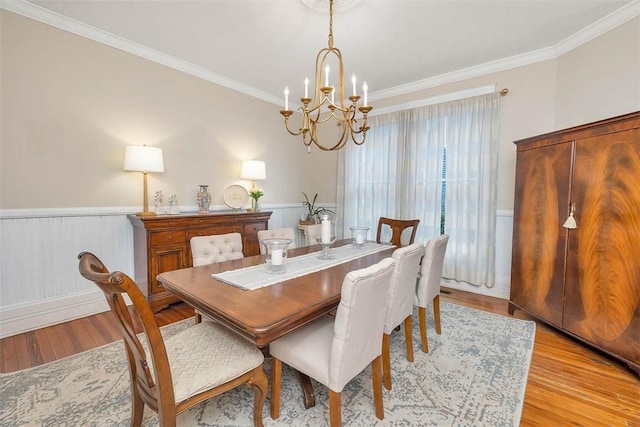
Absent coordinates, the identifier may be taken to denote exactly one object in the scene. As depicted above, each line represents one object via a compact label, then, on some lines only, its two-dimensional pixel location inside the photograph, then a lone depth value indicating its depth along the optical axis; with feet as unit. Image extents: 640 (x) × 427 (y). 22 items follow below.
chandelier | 6.24
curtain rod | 10.73
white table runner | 5.17
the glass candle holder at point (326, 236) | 7.11
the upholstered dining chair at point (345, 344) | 3.90
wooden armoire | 6.20
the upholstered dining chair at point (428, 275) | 6.72
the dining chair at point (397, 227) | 10.16
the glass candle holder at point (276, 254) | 5.73
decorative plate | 12.32
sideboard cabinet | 8.64
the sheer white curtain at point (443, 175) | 10.73
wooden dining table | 3.72
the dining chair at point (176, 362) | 3.24
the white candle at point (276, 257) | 5.73
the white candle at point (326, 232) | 7.09
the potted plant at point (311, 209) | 15.19
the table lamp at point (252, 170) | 12.32
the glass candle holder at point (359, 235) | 8.73
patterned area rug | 4.84
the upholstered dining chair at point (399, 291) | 5.26
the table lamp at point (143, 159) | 8.79
